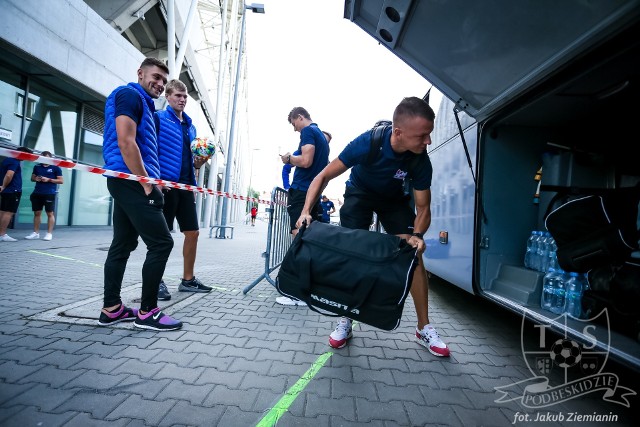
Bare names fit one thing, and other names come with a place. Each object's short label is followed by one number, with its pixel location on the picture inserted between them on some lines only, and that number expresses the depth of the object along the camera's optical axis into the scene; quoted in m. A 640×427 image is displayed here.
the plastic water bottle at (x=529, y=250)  3.28
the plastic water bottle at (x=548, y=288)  2.82
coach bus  1.96
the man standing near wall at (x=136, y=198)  2.50
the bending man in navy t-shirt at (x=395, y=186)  2.30
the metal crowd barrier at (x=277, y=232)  4.38
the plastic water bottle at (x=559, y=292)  2.81
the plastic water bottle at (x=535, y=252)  3.20
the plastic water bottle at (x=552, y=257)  2.97
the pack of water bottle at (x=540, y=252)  3.08
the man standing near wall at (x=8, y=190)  6.41
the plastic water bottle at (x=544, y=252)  3.11
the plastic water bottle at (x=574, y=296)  2.72
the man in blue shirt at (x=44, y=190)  7.09
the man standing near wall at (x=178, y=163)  3.51
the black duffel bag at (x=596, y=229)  2.31
